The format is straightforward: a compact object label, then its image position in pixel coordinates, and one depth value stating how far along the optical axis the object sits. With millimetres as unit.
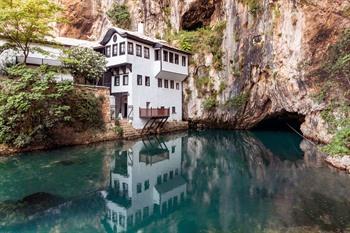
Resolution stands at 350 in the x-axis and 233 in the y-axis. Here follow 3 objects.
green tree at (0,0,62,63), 18703
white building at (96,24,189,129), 27328
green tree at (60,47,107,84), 24312
